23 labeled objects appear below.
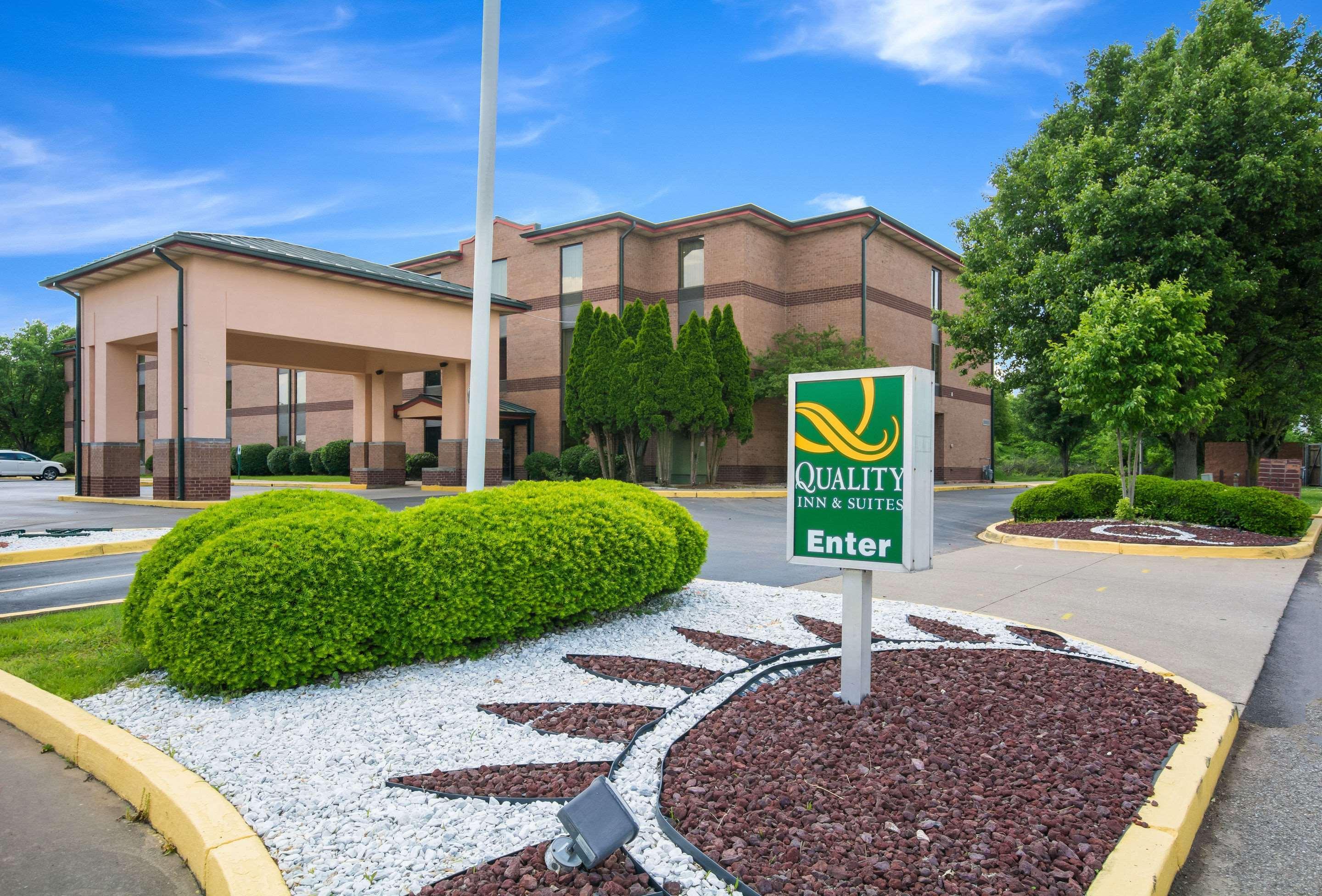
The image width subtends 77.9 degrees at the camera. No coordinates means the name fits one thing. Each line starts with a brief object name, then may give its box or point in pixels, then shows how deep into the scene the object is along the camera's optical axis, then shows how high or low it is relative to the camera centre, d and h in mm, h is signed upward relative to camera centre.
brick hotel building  30312 +6100
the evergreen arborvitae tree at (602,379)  28000 +2116
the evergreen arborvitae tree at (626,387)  27547 +1806
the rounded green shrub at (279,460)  38844 -1078
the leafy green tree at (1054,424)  46281 +1181
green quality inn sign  3930 -195
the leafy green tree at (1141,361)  13812 +1446
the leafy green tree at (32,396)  52219 +2503
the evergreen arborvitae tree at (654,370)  27125 +2369
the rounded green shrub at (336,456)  35781 -783
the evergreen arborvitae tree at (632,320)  28797 +4239
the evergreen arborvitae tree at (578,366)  29016 +2633
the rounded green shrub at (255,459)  39844 -1087
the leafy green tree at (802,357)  28094 +2998
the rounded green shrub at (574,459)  29422 -698
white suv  39781 -1532
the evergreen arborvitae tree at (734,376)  27828 +2235
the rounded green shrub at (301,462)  37500 -1106
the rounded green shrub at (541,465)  30156 -912
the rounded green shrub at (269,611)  4516 -984
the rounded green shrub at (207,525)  5215 -626
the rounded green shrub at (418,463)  34156 -1019
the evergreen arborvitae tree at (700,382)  26969 +1960
